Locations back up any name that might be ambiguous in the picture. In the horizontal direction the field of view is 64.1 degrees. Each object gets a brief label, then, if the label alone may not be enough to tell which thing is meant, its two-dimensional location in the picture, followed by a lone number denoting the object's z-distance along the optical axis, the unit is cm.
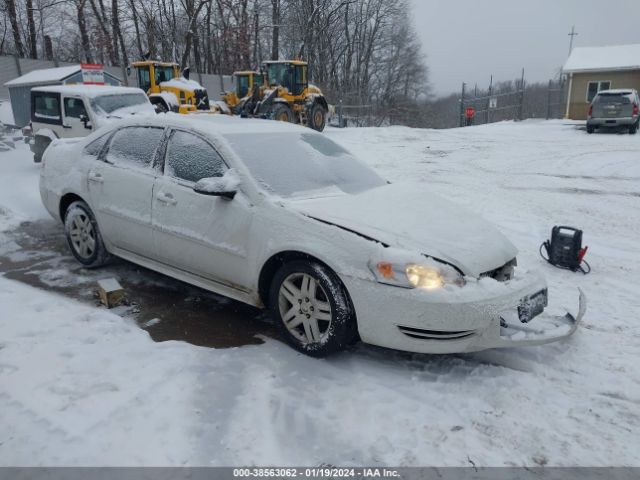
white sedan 309
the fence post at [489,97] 3003
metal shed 1722
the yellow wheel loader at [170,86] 1748
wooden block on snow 418
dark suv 1950
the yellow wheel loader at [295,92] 1989
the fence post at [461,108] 3025
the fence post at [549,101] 2990
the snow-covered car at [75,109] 1088
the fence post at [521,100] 2898
